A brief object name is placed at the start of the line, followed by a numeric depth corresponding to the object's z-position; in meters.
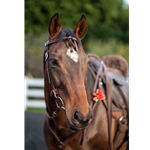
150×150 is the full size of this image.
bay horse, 3.91
